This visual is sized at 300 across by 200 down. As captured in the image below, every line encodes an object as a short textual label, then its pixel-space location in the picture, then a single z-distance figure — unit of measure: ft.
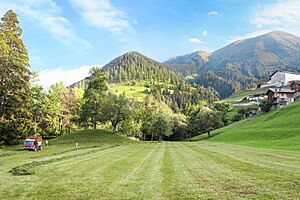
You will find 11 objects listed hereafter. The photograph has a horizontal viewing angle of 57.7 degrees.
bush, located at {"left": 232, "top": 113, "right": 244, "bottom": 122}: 329.64
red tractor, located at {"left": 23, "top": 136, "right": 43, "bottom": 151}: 122.56
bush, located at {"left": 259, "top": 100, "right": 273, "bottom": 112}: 271.69
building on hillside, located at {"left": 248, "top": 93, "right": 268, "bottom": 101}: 468.54
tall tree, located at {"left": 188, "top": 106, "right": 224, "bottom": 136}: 277.13
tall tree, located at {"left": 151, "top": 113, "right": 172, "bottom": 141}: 281.54
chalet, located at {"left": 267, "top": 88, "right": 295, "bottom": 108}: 283.87
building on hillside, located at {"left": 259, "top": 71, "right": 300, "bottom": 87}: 536.01
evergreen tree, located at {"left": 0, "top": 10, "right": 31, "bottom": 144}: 137.18
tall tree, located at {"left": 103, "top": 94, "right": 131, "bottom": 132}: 228.43
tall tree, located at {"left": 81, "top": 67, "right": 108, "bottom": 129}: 227.40
